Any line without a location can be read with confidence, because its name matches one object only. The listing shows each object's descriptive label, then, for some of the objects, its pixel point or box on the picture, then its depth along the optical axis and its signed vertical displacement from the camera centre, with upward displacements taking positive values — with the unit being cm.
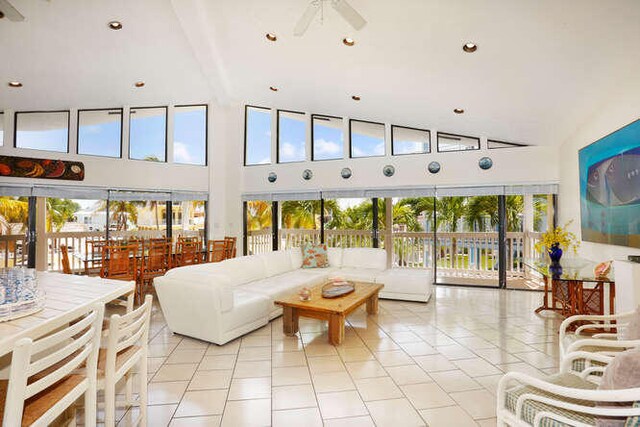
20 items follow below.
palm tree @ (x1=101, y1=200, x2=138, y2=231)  737 +12
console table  366 -84
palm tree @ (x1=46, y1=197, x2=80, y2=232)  687 +14
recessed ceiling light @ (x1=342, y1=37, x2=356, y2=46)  404 +210
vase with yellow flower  427 -31
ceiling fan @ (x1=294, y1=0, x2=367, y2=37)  291 +180
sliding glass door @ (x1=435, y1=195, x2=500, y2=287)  681 -45
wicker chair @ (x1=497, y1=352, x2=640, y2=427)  125 -87
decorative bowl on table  405 -86
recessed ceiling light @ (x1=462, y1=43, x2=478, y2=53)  358 +180
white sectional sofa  353 -90
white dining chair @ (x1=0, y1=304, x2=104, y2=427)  120 -66
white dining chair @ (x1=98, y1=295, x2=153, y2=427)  176 -81
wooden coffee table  358 -96
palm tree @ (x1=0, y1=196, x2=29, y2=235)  621 +11
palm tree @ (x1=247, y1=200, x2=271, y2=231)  859 +8
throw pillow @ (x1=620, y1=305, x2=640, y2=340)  202 -66
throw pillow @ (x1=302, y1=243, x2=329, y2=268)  612 -69
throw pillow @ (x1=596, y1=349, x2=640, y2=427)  129 -60
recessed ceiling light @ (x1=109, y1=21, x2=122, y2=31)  428 +243
